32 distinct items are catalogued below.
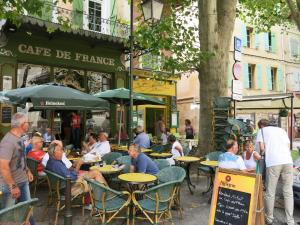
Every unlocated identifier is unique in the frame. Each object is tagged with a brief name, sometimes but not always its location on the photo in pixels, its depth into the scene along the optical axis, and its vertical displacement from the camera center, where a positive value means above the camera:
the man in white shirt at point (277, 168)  5.54 -0.68
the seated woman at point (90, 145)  9.37 -0.57
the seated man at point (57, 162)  5.77 -0.64
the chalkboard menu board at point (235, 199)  4.48 -0.99
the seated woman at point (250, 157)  7.30 -0.68
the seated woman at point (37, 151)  7.43 -0.58
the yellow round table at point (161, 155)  8.95 -0.78
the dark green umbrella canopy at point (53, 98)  7.39 +0.61
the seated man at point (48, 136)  11.31 -0.37
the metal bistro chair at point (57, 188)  5.46 -1.04
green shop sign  12.16 +2.87
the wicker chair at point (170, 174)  5.75 -0.84
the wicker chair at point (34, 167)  6.74 -0.84
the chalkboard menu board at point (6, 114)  11.68 +0.37
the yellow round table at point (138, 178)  5.37 -0.86
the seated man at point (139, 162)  6.17 -0.67
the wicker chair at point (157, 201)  4.99 -1.15
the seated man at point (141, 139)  10.48 -0.41
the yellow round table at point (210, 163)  7.18 -0.81
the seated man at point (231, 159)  6.06 -0.60
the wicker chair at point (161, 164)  6.79 -0.77
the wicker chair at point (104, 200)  4.91 -1.11
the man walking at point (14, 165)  4.30 -0.53
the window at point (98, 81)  14.45 +1.92
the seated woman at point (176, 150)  8.70 -0.63
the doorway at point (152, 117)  18.12 +0.47
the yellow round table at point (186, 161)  7.86 -0.84
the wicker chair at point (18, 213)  3.06 -0.83
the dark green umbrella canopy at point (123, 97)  10.16 +0.86
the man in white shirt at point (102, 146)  8.84 -0.55
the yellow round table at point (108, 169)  6.35 -0.84
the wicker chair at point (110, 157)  7.85 -0.74
